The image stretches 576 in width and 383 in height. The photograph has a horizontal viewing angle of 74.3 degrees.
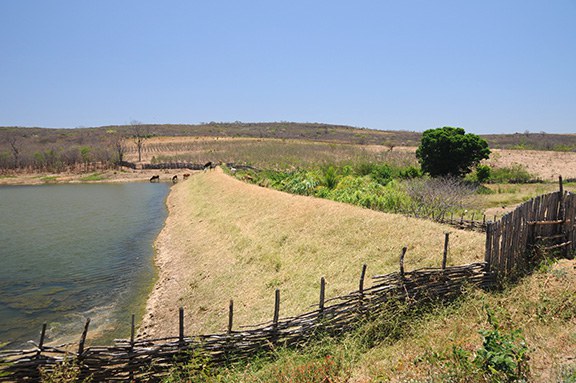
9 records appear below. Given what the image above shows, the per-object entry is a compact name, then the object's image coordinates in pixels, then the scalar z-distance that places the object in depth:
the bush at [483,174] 32.03
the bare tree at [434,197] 16.77
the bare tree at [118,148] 63.66
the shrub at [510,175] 33.69
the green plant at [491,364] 4.29
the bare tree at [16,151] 60.18
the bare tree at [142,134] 88.18
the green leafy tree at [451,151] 30.47
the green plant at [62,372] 6.09
